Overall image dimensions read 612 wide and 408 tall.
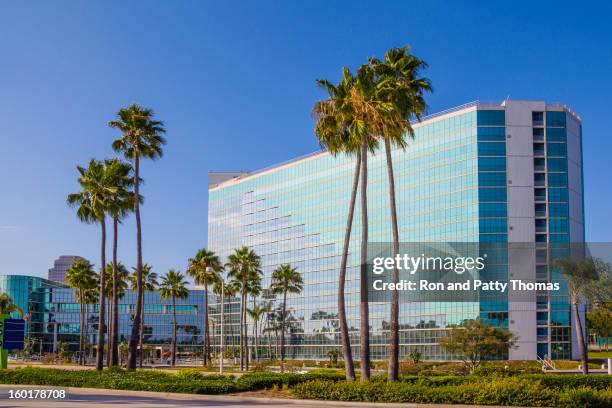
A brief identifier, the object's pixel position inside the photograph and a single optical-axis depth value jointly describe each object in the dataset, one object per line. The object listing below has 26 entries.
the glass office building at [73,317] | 182.88
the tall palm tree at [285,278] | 106.50
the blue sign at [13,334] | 44.44
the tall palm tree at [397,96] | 41.34
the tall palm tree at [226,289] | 110.15
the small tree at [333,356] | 114.20
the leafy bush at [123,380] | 39.31
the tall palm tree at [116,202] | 60.44
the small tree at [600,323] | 124.39
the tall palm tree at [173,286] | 114.56
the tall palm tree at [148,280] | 111.38
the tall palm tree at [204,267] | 105.31
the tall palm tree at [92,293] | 106.44
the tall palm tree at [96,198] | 60.88
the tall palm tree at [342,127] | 42.50
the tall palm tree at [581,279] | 72.25
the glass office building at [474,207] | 115.62
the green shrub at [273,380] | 39.72
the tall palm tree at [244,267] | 101.12
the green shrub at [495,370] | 55.78
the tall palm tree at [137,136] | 61.16
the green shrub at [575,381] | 38.69
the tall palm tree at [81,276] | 103.25
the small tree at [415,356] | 112.43
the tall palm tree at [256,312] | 131.75
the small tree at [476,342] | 85.25
